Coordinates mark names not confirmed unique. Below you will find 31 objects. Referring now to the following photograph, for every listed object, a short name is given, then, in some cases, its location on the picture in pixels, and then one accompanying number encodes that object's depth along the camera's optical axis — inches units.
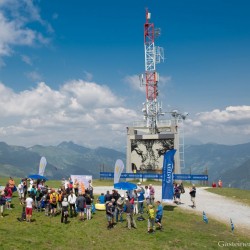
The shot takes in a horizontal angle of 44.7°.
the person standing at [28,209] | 947.3
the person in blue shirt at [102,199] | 1166.8
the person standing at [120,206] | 1007.1
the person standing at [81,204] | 989.2
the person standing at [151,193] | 1196.7
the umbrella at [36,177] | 1339.9
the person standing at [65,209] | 959.6
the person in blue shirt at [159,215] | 924.2
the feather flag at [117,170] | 1428.4
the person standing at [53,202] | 1019.9
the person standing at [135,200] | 1092.3
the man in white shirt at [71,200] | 1021.8
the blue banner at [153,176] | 2152.8
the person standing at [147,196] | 1184.2
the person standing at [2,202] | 988.6
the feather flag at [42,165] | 1708.7
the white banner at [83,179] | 1328.7
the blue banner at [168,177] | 1219.2
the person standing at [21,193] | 1170.5
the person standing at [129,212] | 936.3
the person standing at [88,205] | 1000.9
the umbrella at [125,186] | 1079.8
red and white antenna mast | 2519.7
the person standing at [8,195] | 1070.4
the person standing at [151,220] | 905.5
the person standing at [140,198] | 1110.4
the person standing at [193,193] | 1260.6
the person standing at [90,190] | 1147.6
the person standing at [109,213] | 934.7
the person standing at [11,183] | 1231.9
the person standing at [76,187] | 1242.4
